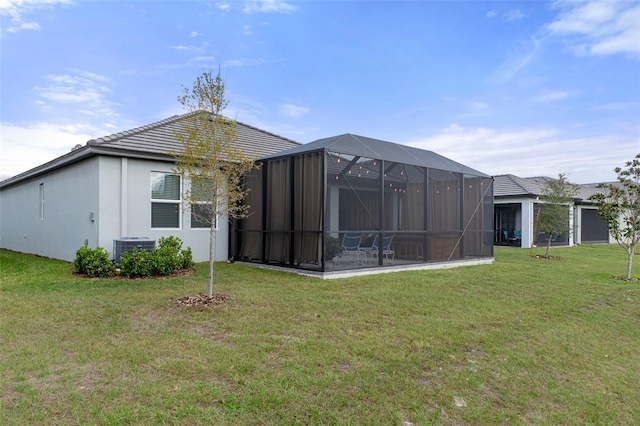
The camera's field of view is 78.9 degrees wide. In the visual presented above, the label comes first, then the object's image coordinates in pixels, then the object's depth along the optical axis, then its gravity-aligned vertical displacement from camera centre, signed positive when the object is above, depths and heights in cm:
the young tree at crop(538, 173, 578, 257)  1531 +41
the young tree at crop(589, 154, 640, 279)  978 +37
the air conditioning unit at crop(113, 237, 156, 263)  829 -64
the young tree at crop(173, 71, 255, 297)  564 +112
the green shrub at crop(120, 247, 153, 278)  757 -96
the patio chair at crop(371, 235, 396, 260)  938 -74
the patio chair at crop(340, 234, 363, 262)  950 -67
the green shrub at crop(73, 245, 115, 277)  752 -92
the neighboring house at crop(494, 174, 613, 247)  1945 +14
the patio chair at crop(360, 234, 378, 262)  946 -83
